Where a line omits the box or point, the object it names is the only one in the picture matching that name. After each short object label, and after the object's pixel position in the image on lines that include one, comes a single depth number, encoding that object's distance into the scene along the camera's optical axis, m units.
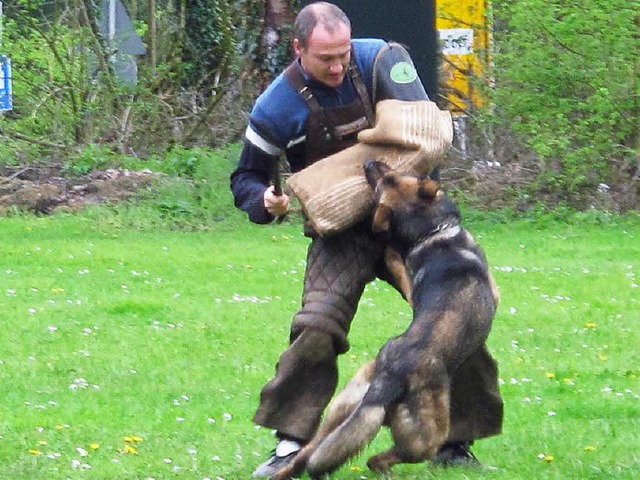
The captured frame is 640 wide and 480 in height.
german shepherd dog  10.32
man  10.96
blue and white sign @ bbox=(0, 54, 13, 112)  36.69
